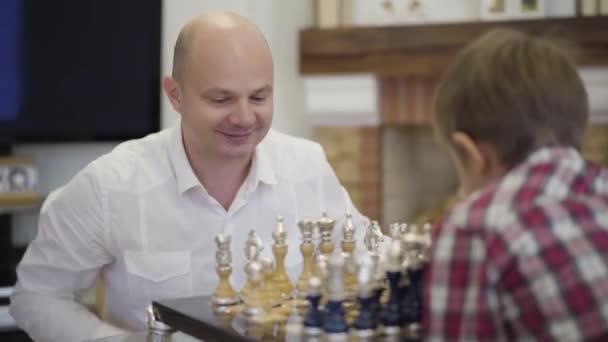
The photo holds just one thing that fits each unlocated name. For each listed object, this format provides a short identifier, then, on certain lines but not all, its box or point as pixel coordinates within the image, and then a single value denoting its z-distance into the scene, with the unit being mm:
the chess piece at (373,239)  2379
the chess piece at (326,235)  2301
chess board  2003
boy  1845
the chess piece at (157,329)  2196
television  4123
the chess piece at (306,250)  2273
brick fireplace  4741
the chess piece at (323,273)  2022
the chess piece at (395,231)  2321
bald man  2523
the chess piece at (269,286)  2156
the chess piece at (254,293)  2077
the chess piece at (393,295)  2003
